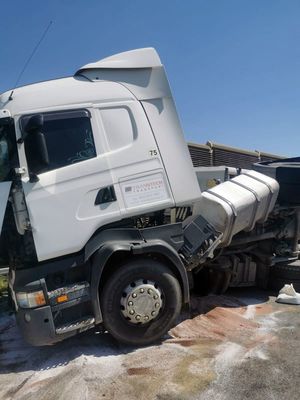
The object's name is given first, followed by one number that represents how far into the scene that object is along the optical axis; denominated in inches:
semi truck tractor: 176.4
